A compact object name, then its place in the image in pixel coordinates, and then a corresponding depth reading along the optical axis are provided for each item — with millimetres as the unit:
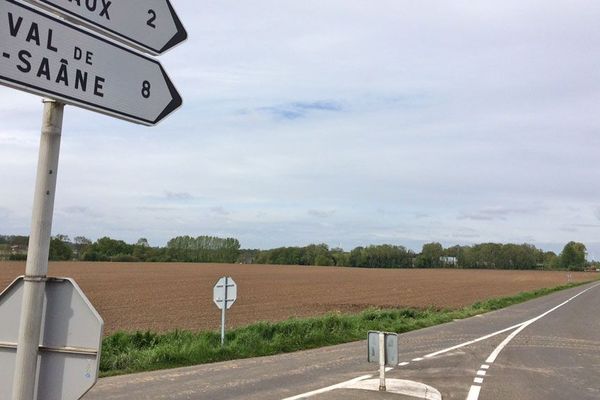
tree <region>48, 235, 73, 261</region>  105644
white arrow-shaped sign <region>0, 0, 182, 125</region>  2279
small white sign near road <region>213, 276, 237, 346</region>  13469
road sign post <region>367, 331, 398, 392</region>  8055
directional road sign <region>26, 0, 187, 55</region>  2557
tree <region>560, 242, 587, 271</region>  174162
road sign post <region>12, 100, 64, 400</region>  2377
